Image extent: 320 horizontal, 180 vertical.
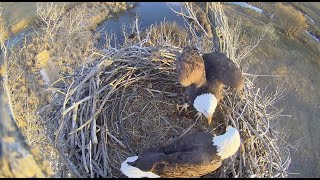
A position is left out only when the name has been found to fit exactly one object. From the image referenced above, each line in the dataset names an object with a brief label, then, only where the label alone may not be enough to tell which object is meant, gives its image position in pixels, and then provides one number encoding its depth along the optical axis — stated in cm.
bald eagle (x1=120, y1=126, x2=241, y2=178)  232
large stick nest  261
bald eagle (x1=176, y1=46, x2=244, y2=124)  274
